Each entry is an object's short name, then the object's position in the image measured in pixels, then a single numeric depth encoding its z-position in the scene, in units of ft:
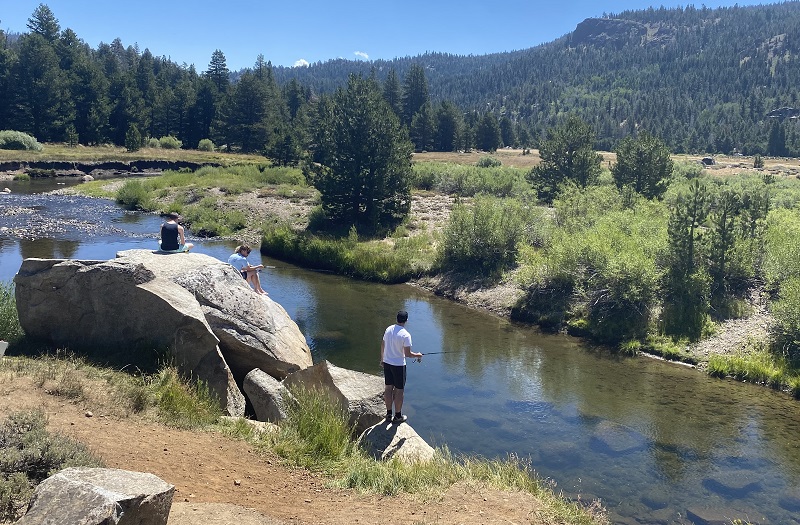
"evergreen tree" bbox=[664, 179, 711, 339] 73.51
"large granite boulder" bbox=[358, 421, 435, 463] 36.11
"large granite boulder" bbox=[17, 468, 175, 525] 17.70
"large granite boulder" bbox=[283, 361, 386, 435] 39.50
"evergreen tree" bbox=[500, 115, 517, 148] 444.14
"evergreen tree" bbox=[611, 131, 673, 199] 125.90
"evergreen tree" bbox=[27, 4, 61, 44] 423.23
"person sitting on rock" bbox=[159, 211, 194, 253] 51.26
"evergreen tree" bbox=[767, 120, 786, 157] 420.36
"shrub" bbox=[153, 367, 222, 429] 34.19
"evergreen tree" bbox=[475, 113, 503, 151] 382.01
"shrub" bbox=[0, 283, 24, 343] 41.88
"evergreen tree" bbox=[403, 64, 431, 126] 392.88
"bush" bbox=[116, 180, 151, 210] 165.66
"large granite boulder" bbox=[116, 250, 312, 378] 44.21
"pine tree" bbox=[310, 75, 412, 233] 119.14
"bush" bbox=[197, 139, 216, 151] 325.85
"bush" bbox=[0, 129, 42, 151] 254.47
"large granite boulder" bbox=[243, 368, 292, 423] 39.31
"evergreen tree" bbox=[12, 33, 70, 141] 302.45
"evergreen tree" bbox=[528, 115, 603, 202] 140.26
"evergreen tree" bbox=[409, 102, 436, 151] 348.38
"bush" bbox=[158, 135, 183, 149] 323.98
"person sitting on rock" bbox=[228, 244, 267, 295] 57.41
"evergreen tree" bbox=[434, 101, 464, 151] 349.20
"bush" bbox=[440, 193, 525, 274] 97.30
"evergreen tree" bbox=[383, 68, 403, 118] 391.24
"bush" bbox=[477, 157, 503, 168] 245.24
